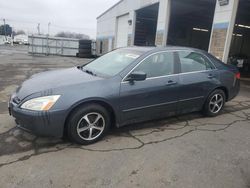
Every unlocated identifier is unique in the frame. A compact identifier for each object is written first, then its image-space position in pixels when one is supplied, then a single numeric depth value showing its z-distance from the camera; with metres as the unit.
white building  8.16
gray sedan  3.06
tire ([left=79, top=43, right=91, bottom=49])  26.71
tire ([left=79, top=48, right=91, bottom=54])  26.45
